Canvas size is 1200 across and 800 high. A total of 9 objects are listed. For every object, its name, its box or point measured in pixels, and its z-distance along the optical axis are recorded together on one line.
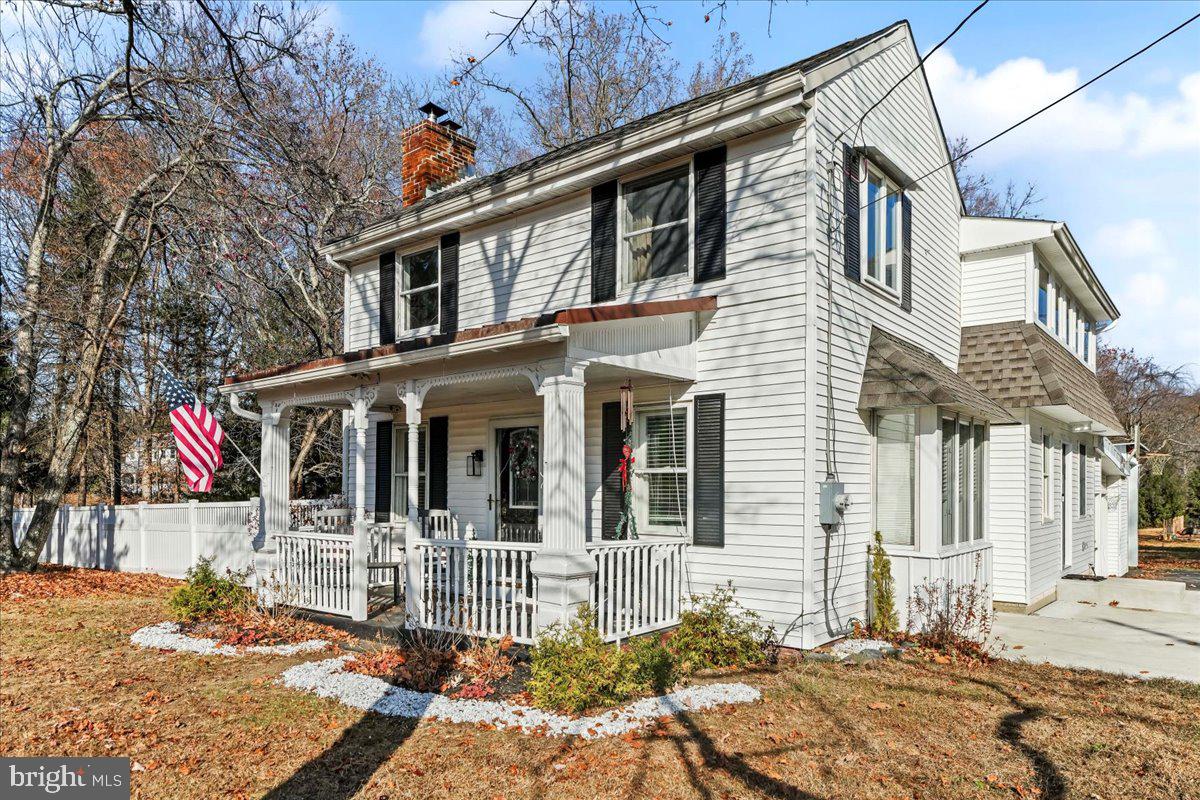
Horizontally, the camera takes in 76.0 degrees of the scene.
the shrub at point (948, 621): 7.68
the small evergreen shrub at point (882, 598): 8.28
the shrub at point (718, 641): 7.11
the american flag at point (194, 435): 10.53
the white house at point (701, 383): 7.46
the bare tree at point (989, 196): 24.20
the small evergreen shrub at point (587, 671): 5.86
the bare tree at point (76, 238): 12.67
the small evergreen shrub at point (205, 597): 9.22
